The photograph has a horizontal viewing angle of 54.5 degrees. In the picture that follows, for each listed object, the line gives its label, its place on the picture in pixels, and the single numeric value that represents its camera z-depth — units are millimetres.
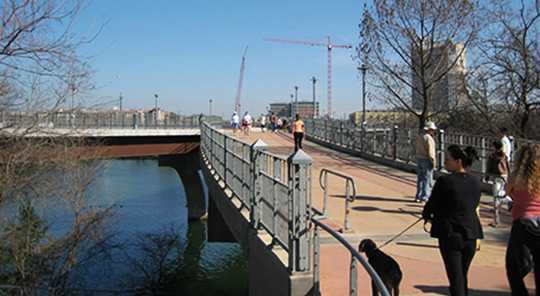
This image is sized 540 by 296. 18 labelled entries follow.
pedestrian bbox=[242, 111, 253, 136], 35094
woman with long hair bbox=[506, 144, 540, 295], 4461
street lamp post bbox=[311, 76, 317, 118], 54938
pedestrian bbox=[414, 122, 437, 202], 10609
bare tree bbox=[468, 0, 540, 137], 23000
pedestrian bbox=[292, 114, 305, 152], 20109
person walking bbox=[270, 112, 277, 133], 41678
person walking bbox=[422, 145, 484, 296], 4633
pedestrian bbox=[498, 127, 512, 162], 10799
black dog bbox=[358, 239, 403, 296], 4613
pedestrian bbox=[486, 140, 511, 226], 9385
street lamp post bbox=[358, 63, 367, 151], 22031
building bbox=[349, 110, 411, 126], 32438
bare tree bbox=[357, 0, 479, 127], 18875
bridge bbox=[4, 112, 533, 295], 5773
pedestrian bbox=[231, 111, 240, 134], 37441
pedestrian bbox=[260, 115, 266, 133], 42156
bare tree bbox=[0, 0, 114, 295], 12516
